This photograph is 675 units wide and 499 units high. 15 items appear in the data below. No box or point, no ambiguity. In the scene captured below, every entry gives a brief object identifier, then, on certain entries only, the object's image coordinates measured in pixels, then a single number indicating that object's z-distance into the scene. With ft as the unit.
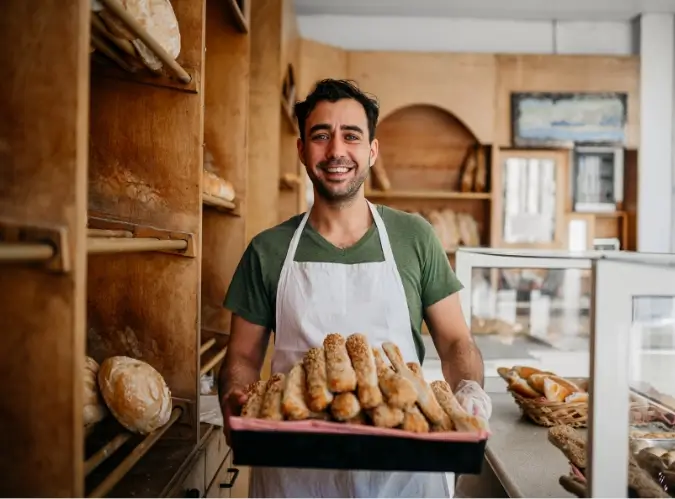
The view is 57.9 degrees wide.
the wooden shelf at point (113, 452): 3.45
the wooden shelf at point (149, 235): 4.43
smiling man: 5.48
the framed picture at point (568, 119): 13.02
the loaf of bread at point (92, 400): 4.35
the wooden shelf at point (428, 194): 13.21
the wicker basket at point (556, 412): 5.31
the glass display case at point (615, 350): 2.77
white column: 13.79
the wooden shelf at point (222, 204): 6.08
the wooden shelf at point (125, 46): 3.62
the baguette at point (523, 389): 5.61
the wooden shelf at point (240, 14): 6.79
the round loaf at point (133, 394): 4.39
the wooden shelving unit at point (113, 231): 3.12
